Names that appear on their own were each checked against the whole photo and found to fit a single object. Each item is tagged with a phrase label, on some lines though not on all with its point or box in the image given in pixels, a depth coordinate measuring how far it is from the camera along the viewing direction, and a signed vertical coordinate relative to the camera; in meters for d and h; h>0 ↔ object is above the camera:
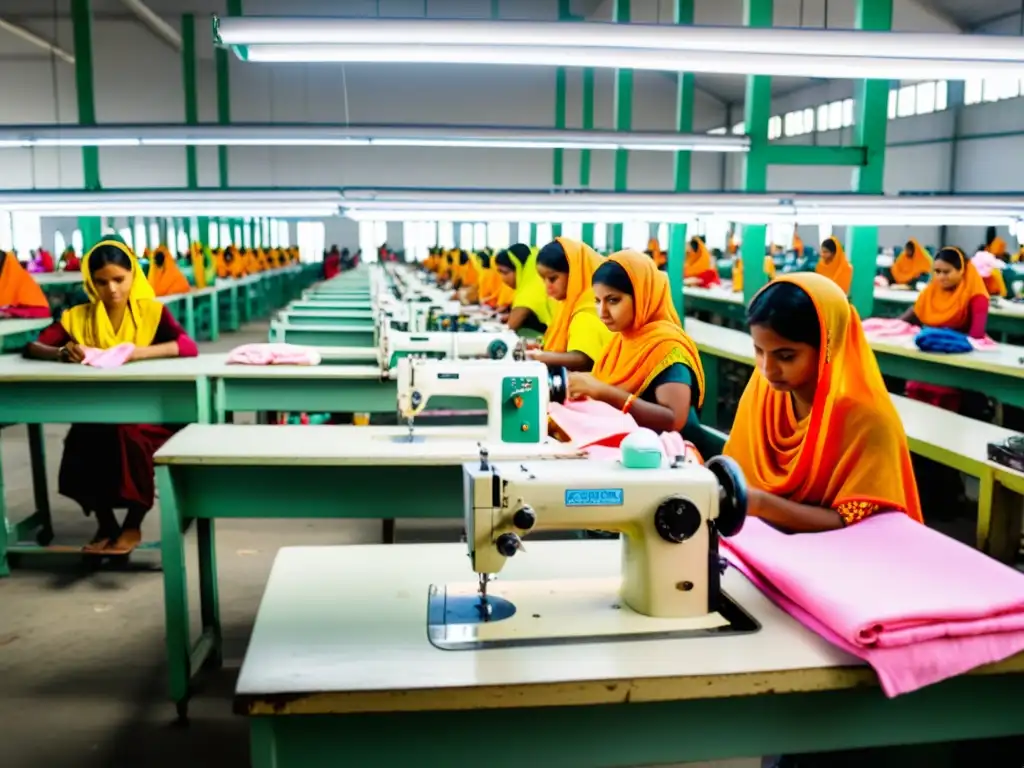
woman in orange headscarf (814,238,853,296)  9.10 -0.05
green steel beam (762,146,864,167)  5.86 +0.63
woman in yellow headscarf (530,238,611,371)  3.77 -0.18
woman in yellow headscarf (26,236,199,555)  3.81 -0.71
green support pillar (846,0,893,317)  5.88 +0.79
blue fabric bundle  4.91 -0.44
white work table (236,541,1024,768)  1.28 -0.60
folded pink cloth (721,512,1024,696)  1.34 -0.51
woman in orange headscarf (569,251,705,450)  2.85 -0.29
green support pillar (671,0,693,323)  6.96 +0.15
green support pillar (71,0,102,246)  6.50 +1.35
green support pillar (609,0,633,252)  8.52 +1.40
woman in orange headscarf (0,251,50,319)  7.24 -0.30
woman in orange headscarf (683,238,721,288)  11.57 -0.15
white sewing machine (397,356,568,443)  2.64 -0.37
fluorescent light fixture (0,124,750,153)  4.35 +0.56
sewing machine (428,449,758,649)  1.48 -0.43
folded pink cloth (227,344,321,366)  4.25 -0.46
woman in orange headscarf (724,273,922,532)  1.80 -0.31
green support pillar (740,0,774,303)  5.21 +0.77
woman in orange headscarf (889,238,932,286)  10.84 -0.10
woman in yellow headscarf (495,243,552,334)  5.77 -0.29
